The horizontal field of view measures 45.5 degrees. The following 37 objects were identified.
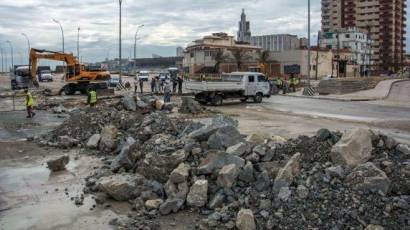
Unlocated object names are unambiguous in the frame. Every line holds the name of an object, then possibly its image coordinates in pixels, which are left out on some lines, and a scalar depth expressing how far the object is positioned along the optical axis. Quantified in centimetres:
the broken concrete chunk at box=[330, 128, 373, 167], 886
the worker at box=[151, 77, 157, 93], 4305
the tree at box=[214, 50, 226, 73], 9462
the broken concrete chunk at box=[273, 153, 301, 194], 859
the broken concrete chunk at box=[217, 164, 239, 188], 913
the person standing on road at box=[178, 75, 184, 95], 4022
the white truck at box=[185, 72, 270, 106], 3025
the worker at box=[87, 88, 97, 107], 2572
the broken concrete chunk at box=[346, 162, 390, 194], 804
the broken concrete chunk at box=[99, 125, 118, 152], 1505
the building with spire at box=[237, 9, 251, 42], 15825
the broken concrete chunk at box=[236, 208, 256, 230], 786
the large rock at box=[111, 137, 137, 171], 1174
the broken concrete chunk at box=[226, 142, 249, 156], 998
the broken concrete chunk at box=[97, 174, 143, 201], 981
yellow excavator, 4153
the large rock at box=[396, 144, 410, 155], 914
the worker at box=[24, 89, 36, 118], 2516
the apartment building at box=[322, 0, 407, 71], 14425
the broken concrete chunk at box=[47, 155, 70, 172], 1285
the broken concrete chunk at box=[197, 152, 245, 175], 955
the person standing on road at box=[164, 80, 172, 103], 3037
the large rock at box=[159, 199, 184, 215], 891
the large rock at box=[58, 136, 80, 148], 1616
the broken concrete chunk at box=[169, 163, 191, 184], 955
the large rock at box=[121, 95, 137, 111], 2387
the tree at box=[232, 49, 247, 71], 9712
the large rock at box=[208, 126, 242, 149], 1073
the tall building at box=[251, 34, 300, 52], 14688
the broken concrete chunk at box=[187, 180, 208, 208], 901
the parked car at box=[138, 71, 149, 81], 7397
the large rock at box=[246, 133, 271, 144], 1092
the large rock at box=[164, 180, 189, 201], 927
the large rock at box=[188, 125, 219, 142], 1117
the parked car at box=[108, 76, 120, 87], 5282
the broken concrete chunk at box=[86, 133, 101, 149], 1552
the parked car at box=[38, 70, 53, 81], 7906
